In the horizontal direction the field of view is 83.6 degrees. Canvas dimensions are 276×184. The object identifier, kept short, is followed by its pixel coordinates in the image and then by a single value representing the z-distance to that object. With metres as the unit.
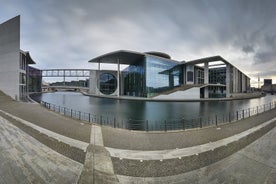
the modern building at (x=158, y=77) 44.28
